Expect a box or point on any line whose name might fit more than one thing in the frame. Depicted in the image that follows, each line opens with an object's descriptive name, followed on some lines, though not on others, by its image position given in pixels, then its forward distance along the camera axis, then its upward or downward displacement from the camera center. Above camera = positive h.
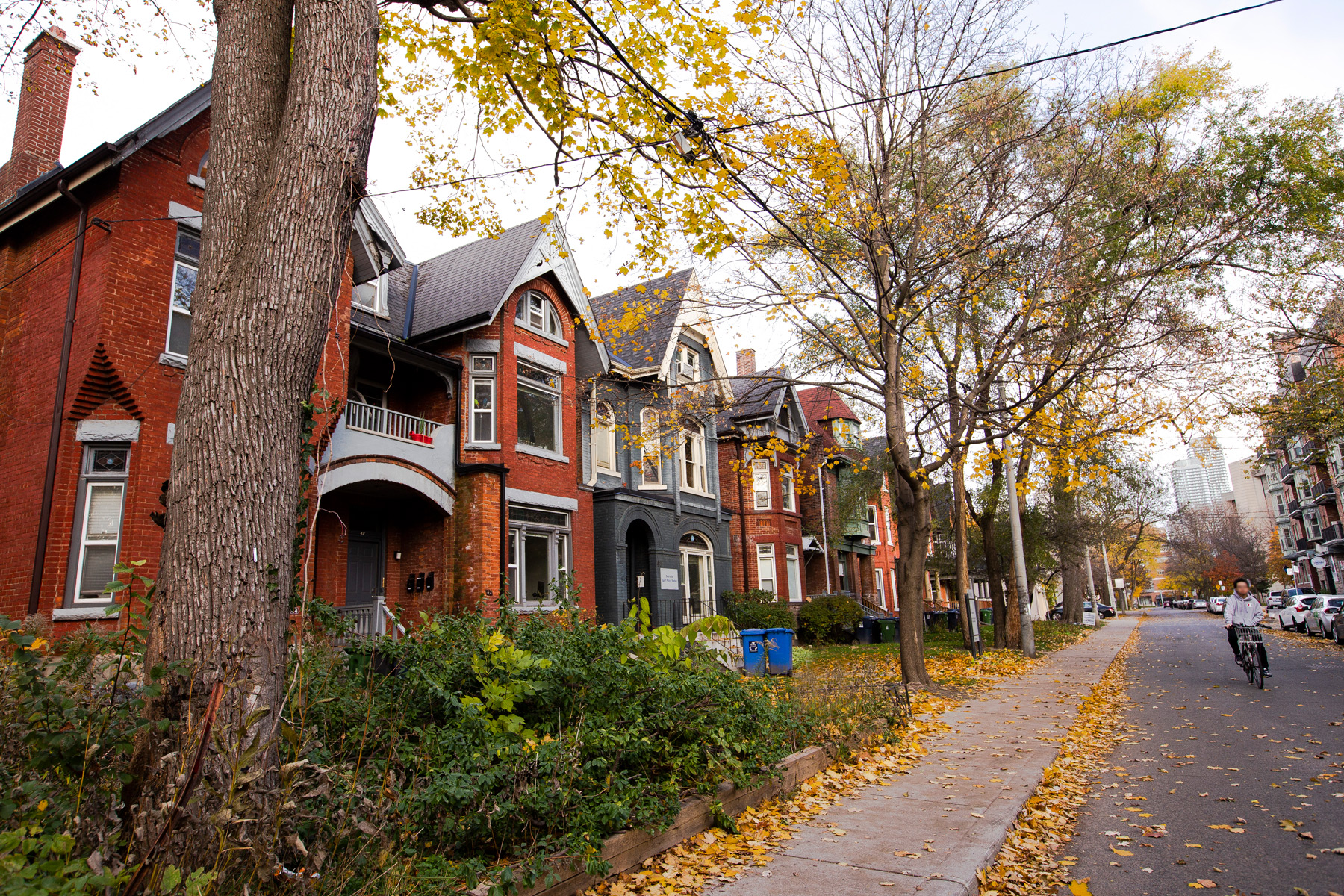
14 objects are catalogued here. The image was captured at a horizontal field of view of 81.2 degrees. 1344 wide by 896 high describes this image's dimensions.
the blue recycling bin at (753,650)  15.27 -0.76
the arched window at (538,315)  18.72 +7.33
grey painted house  20.45 +3.74
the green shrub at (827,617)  26.62 -0.35
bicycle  13.30 -1.12
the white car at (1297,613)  32.22 -1.20
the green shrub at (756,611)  23.64 +0.01
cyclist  13.32 -0.38
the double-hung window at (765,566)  28.34 +1.56
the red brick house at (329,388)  11.30 +4.31
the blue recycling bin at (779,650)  15.35 -0.77
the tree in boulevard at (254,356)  3.47 +1.38
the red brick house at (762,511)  27.81 +3.50
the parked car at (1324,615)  26.73 -1.14
